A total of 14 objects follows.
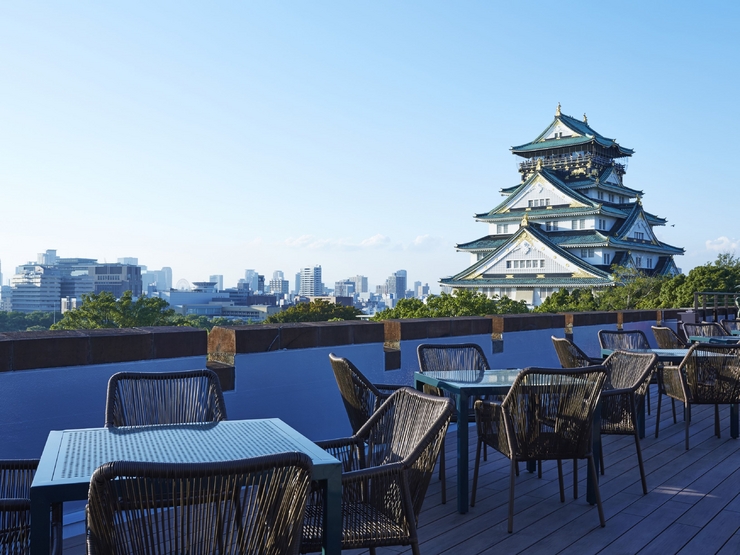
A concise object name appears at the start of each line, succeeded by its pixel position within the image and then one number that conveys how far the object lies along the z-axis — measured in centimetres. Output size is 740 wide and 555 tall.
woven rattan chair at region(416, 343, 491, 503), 473
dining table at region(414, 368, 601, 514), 370
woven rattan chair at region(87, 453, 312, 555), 159
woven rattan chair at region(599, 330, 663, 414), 647
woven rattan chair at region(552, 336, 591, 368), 555
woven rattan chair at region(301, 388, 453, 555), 232
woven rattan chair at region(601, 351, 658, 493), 403
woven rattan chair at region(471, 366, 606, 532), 348
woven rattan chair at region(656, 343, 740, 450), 523
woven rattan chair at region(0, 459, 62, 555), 207
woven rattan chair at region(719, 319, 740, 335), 858
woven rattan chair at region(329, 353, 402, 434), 347
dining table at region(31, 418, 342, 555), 179
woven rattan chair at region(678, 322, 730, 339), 777
